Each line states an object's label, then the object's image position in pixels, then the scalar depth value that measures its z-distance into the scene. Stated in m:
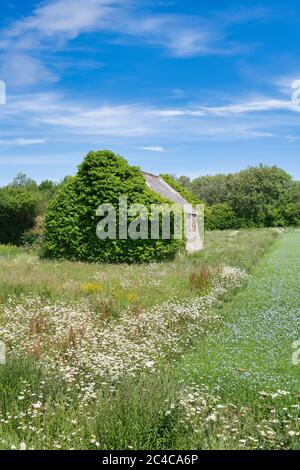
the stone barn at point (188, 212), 27.62
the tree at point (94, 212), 22.66
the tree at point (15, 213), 32.78
